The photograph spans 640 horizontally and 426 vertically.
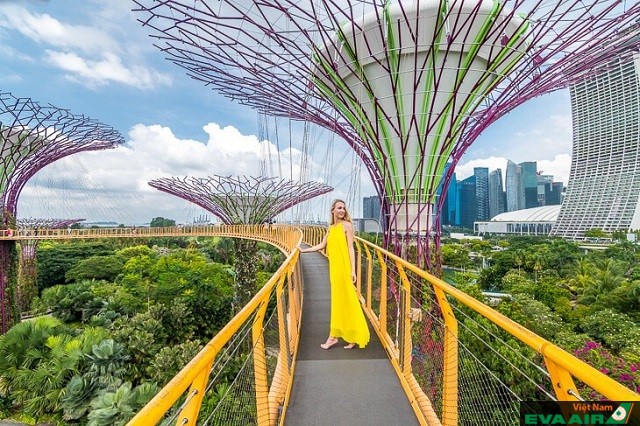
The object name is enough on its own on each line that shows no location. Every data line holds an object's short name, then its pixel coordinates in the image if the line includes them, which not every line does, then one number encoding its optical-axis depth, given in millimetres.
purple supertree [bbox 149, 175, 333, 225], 30000
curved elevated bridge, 1284
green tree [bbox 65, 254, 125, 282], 33328
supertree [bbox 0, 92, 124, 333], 19656
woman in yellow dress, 4156
